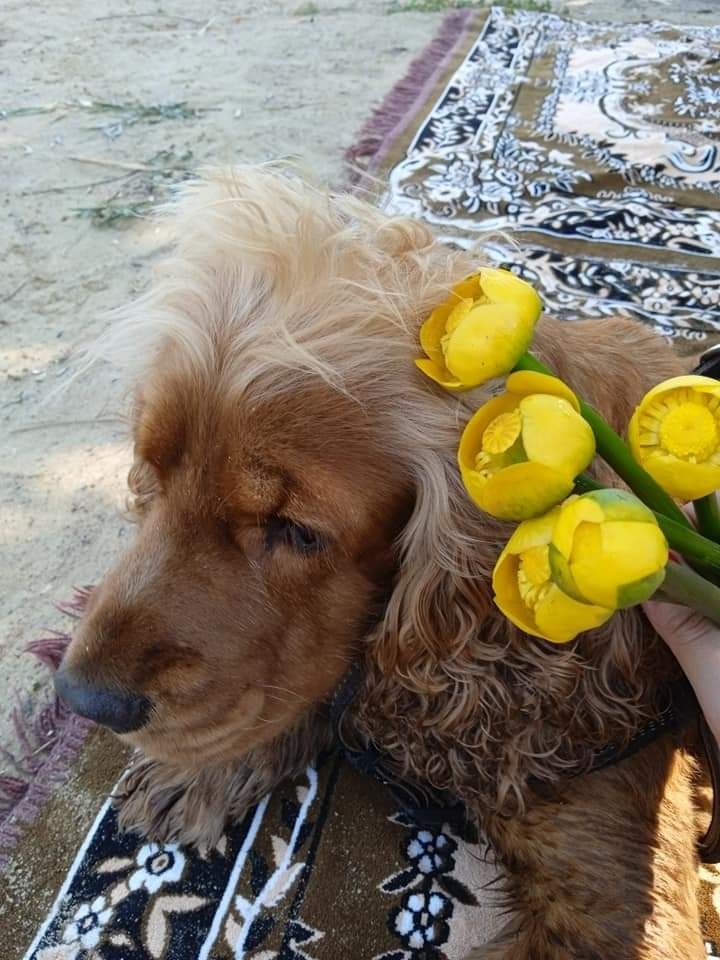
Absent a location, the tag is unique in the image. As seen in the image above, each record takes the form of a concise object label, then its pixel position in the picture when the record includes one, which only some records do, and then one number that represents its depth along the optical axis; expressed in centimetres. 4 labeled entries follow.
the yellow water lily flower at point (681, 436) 19
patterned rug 39
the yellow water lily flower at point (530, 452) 18
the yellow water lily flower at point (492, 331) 20
